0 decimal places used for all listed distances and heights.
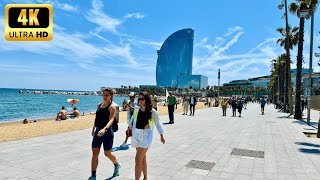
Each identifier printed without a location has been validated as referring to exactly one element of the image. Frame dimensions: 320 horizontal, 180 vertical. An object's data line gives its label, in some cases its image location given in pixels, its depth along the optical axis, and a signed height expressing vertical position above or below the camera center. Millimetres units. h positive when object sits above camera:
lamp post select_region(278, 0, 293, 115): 20822 +3042
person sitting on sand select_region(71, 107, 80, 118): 19288 -2103
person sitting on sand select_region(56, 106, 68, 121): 18168 -2084
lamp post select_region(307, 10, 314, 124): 14931 +1929
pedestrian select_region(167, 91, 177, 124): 12972 -890
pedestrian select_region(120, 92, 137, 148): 6641 -499
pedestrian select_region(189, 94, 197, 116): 18566 -874
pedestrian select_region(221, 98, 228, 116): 19404 -1275
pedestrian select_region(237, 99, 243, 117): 18778 -1266
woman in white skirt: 3732 -671
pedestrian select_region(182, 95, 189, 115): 19645 -1049
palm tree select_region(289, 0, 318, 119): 17127 +2418
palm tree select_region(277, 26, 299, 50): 25667 +6273
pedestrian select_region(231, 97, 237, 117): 19119 -1249
